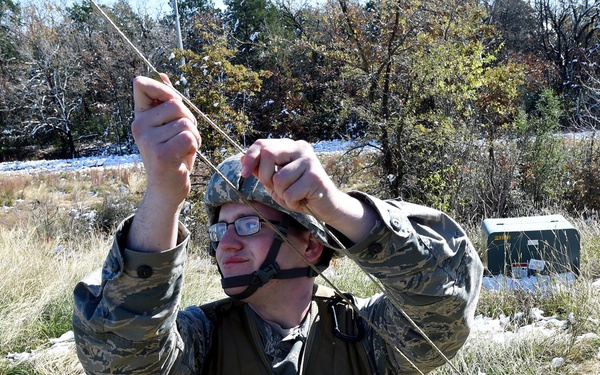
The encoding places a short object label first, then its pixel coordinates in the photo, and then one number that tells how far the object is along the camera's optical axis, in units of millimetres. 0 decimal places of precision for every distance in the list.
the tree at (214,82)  10453
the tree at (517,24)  31456
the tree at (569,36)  28125
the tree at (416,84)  8883
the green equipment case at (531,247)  5492
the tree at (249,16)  31125
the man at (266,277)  1409
